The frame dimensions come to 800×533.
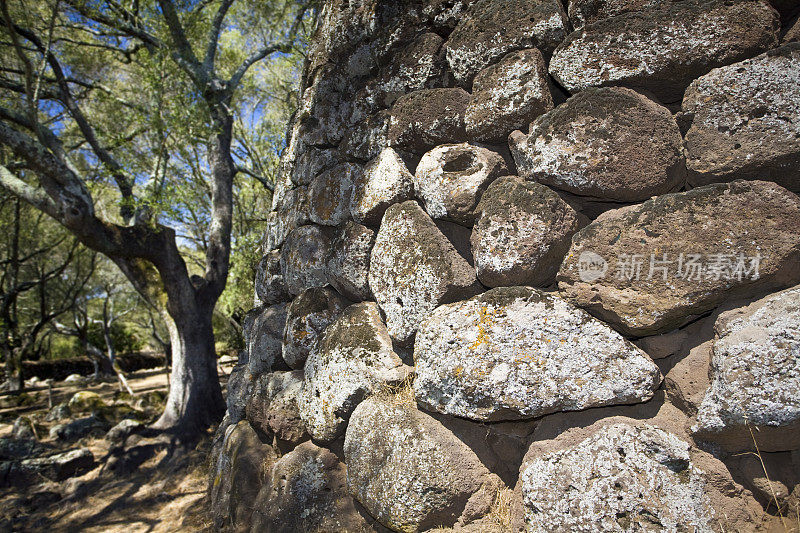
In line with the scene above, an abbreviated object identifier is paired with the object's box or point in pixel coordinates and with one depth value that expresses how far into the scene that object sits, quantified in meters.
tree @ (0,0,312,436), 5.77
